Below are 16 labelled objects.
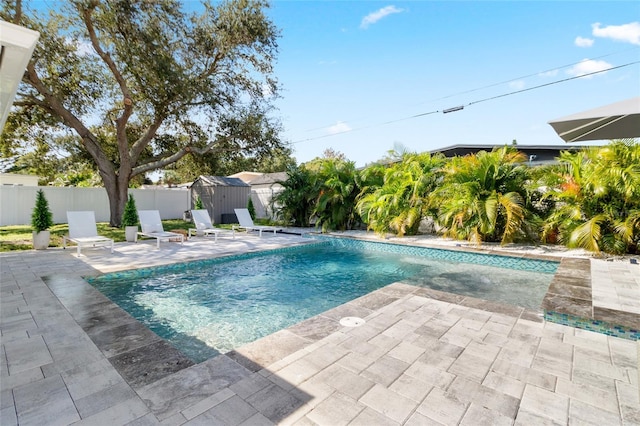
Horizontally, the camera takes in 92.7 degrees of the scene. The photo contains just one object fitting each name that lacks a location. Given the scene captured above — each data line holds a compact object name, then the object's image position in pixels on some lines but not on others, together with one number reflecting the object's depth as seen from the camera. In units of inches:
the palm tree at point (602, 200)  274.1
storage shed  672.4
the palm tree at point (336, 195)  494.9
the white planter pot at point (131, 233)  403.5
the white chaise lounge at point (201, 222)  456.4
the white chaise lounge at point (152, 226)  383.3
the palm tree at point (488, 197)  333.1
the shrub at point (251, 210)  620.3
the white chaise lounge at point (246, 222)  492.5
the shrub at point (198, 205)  508.6
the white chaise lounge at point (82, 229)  331.6
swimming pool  173.3
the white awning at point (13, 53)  87.3
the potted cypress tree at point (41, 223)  339.9
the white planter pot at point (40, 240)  343.9
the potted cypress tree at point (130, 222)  404.2
